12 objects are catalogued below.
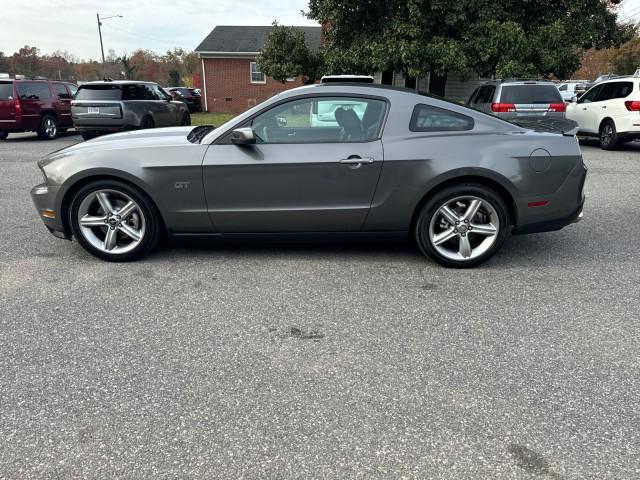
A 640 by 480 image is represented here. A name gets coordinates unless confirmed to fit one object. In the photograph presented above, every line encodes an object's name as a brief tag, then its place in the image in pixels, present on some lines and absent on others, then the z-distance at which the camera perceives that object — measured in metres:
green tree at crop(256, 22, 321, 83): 15.94
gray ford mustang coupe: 4.16
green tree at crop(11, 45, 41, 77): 62.81
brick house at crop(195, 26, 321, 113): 27.30
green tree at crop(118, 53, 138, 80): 43.94
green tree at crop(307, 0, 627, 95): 13.70
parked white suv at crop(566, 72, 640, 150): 11.39
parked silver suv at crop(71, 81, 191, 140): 12.65
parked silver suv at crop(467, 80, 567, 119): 11.24
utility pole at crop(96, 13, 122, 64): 39.83
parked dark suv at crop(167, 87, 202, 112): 27.32
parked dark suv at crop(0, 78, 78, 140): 13.74
